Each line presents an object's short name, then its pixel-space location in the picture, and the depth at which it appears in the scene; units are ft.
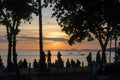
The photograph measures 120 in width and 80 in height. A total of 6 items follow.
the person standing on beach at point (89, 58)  95.88
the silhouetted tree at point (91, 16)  76.45
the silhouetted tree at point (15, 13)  67.31
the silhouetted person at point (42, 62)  76.92
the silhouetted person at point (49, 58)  89.78
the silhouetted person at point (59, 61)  91.06
